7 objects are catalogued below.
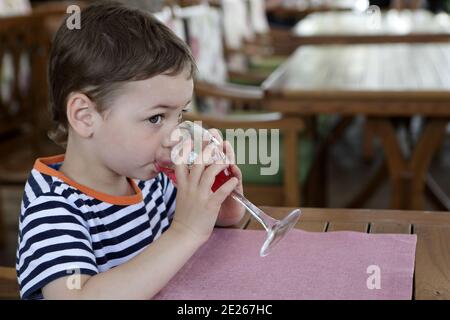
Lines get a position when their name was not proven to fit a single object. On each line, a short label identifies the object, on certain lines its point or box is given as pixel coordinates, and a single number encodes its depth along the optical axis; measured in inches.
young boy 33.8
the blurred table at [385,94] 85.9
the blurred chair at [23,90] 154.0
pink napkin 33.5
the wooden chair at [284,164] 85.1
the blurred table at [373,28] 142.6
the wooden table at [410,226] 36.0
